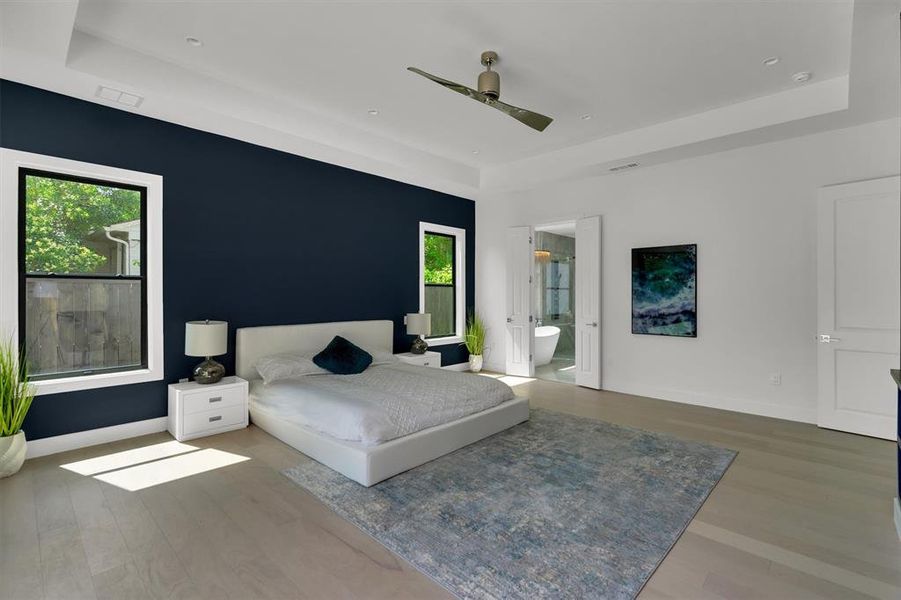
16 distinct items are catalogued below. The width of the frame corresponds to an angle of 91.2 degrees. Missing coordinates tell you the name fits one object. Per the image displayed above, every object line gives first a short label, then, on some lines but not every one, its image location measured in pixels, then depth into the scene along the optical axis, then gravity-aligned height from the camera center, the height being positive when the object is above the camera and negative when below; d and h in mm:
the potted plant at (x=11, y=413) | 2988 -775
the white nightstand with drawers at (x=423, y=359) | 5693 -769
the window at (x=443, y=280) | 6684 +310
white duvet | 3148 -806
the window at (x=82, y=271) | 3373 +249
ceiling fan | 3078 +1393
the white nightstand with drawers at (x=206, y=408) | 3746 -946
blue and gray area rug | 2045 -1241
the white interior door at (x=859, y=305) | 3801 -48
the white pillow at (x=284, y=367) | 4230 -653
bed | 3006 -1014
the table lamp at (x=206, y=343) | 3846 -372
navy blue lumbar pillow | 4496 -602
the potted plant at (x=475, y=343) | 6996 -680
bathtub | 7647 -749
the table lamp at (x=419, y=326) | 5945 -347
